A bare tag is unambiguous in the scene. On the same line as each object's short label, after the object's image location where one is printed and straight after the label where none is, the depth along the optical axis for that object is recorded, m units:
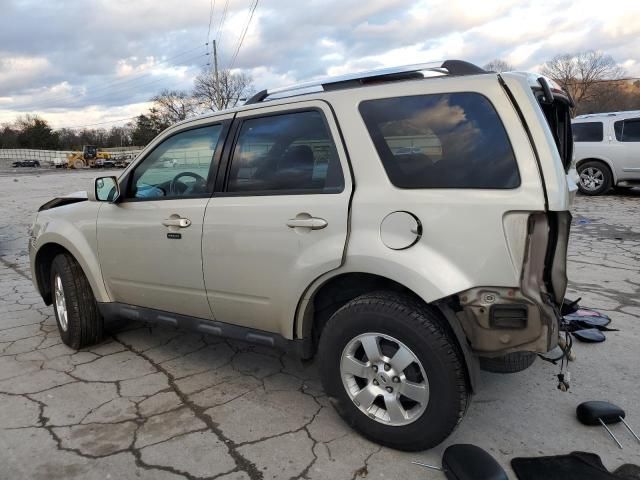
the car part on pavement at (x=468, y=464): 2.28
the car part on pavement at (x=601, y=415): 2.77
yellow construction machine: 55.47
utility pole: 51.88
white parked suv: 11.92
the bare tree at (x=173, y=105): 73.69
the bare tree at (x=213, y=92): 65.14
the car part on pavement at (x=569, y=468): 2.34
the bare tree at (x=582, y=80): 70.06
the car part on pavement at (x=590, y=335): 3.90
